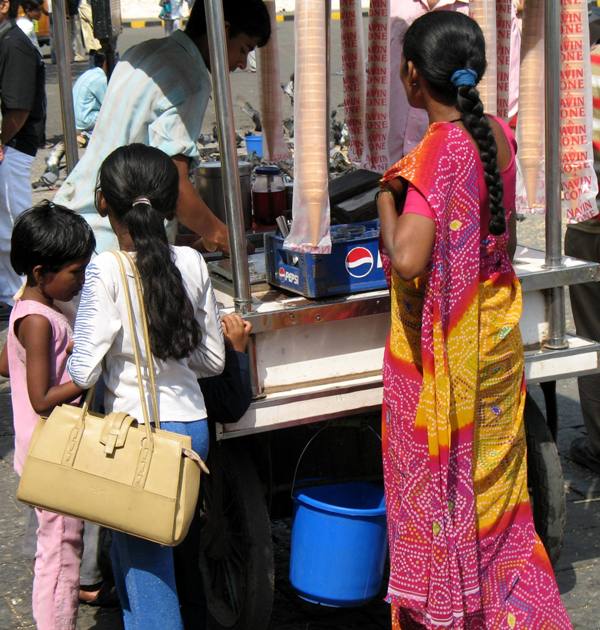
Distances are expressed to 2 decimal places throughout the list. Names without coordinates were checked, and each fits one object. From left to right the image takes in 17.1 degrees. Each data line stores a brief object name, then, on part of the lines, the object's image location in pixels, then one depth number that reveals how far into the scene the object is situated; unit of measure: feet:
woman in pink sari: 15.81
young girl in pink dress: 16.84
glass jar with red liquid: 23.63
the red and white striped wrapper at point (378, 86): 22.46
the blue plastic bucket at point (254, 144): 37.48
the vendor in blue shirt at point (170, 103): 19.17
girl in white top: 15.18
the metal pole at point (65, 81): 23.98
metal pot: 23.07
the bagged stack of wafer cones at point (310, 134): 17.16
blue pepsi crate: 18.42
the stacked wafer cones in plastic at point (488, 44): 18.34
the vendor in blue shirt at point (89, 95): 59.25
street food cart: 17.80
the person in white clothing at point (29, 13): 49.10
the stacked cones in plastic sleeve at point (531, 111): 19.82
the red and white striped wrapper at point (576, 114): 18.86
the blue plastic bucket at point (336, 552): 18.73
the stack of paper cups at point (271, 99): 25.51
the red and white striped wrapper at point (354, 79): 23.59
